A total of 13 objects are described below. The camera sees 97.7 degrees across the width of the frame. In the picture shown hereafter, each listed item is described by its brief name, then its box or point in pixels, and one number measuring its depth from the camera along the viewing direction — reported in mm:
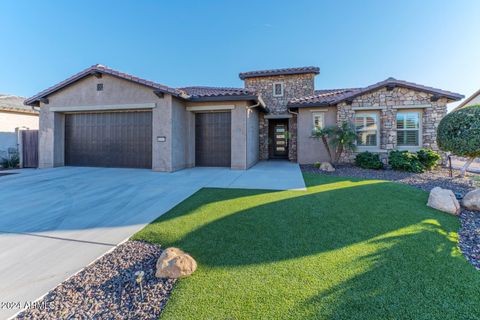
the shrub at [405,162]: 9026
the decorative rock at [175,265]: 2453
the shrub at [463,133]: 7238
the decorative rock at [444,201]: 4555
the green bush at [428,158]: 9242
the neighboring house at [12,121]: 12906
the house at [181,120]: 9570
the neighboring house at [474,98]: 20969
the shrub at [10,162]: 11445
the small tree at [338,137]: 10250
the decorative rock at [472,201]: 4680
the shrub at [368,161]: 9828
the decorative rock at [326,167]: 9848
